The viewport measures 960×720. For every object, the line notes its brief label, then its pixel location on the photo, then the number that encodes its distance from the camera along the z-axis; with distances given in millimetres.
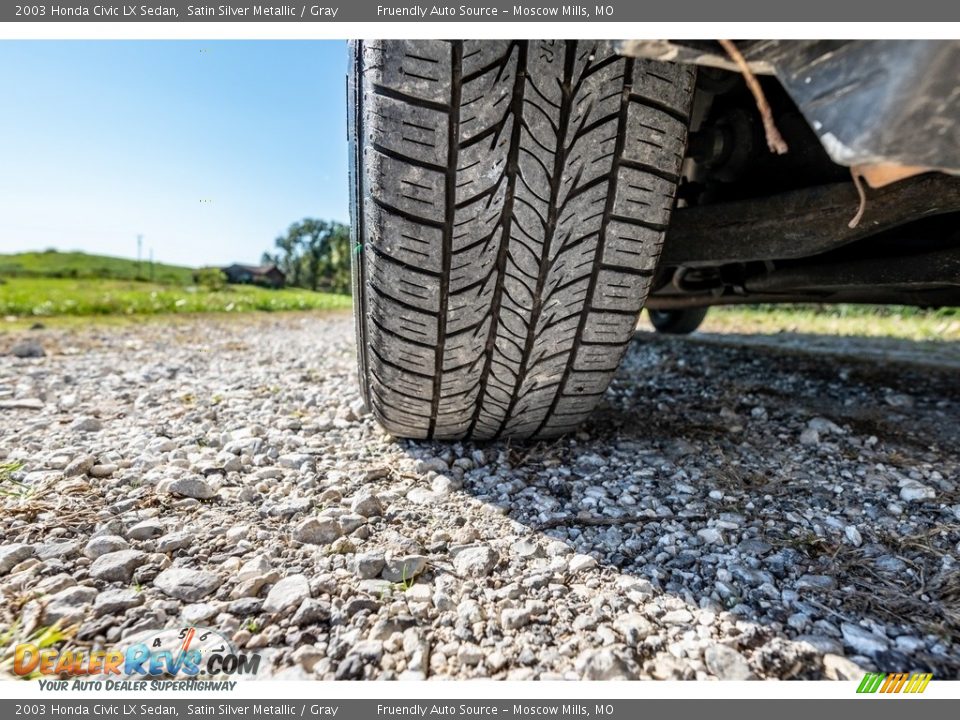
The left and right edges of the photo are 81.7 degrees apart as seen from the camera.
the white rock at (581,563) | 265
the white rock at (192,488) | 322
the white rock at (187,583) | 240
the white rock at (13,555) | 252
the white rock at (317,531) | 284
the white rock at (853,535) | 294
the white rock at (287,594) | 234
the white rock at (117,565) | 248
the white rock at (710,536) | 289
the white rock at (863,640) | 218
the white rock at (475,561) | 264
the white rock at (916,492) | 341
